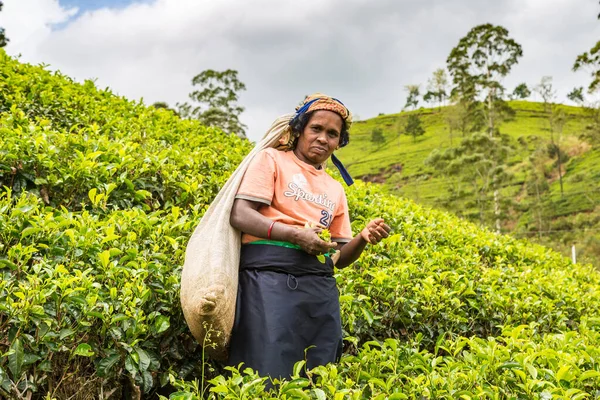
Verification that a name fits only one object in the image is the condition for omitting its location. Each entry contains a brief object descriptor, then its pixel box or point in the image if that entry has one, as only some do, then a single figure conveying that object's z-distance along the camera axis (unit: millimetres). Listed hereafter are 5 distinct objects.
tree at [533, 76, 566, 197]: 45000
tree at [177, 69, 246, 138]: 37500
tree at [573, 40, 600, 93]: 24797
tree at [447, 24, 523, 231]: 31234
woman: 2211
